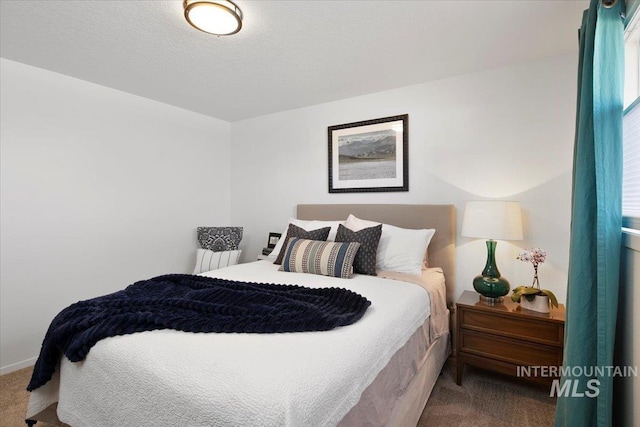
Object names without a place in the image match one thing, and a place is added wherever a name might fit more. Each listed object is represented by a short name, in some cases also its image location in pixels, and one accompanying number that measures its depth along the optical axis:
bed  0.89
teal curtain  1.17
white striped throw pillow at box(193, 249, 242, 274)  3.36
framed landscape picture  2.91
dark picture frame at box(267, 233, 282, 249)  3.56
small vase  1.95
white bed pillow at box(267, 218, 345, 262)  2.76
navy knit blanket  1.30
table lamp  2.08
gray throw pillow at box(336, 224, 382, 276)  2.34
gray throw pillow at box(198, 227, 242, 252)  3.54
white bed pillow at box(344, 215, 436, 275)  2.37
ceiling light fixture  1.62
